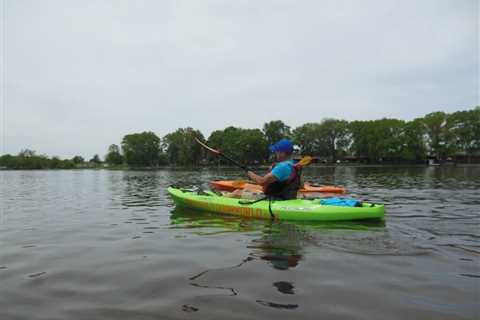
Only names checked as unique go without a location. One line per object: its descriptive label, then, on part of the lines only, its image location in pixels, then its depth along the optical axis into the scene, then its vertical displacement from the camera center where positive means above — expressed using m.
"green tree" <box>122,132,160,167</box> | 109.70 +5.98
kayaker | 7.65 -0.28
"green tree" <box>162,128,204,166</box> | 98.44 +5.15
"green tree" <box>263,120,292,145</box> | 96.06 +10.14
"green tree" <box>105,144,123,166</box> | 119.91 +4.01
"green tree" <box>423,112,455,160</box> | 76.12 +6.94
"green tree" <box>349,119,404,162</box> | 79.88 +6.33
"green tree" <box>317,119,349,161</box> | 92.06 +8.25
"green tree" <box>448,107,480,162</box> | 73.56 +7.89
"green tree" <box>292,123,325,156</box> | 93.25 +7.45
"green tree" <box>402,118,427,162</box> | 78.49 +5.07
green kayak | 7.50 -1.09
